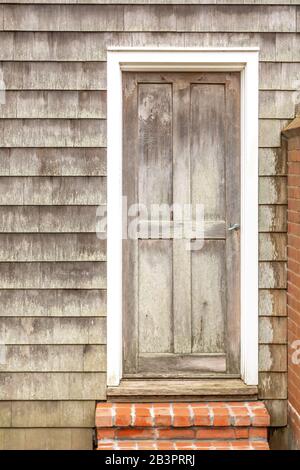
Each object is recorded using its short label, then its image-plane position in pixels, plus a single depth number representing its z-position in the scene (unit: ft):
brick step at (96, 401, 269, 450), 17.10
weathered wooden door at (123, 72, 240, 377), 18.03
